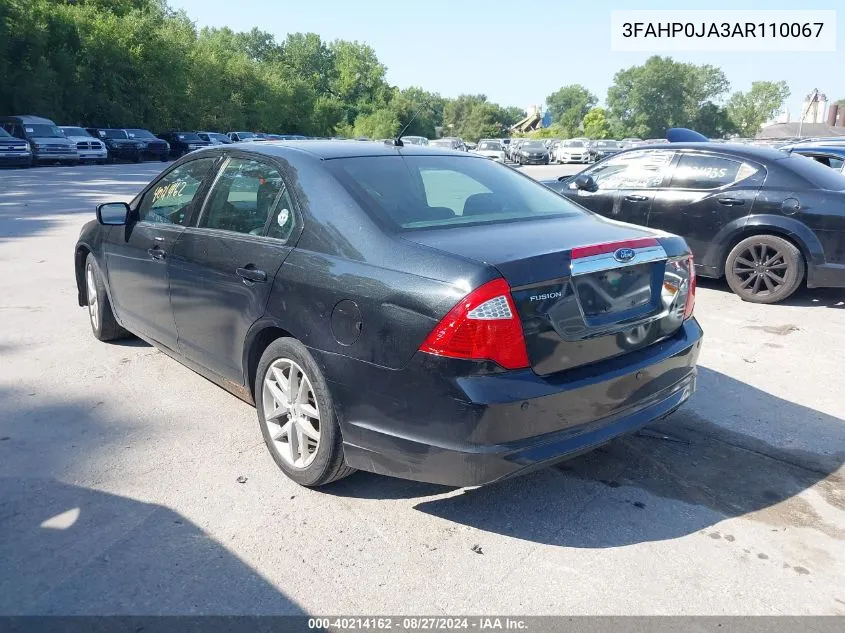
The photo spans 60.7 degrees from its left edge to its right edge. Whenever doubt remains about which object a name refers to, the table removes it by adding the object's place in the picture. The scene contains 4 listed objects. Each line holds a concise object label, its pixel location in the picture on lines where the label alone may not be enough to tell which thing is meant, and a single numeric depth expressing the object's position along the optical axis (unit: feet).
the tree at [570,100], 577.10
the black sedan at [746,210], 22.82
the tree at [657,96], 406.00
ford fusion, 9.14
